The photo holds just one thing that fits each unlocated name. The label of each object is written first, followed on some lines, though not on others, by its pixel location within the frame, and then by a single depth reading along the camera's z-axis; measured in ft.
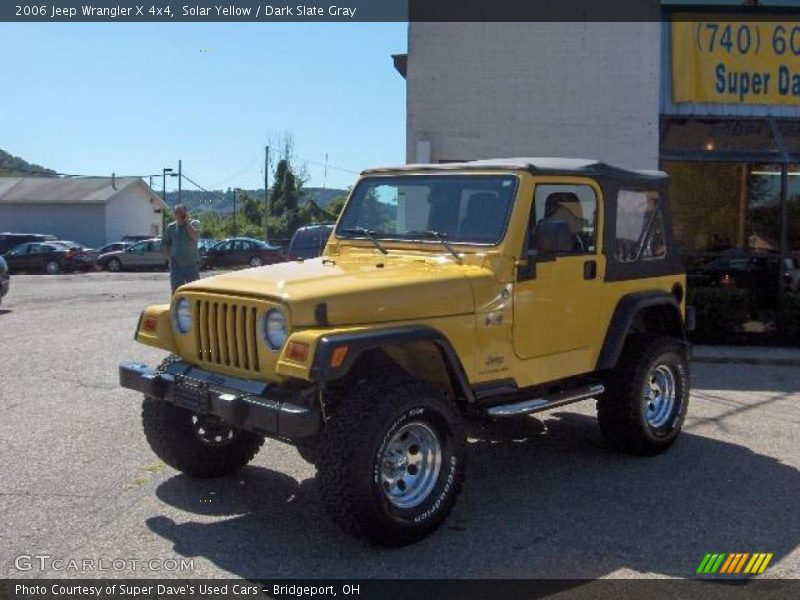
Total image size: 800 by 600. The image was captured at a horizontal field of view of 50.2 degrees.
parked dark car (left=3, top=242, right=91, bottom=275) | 108.27
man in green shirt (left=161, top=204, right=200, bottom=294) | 33.71
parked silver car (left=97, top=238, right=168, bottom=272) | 111.75
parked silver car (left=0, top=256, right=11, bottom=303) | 51.34
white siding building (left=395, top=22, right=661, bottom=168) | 40.81
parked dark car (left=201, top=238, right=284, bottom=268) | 110.73
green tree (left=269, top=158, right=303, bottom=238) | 196.24
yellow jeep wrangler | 14.01
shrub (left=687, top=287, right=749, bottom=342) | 36.68
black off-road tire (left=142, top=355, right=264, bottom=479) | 16.97
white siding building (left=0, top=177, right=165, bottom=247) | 160.35
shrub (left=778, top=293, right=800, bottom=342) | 36.68
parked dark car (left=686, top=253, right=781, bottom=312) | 40.27
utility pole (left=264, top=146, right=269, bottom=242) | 175.13
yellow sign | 40.63
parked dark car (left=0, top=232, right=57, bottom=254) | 122.21
